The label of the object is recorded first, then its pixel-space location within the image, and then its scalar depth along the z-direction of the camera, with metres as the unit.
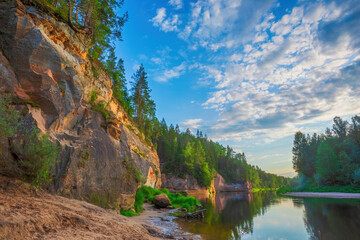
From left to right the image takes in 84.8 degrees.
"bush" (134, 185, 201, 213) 21.22
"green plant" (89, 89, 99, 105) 15.83
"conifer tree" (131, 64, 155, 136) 43.34
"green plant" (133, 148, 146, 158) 27.12
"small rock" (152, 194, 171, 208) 20.36
